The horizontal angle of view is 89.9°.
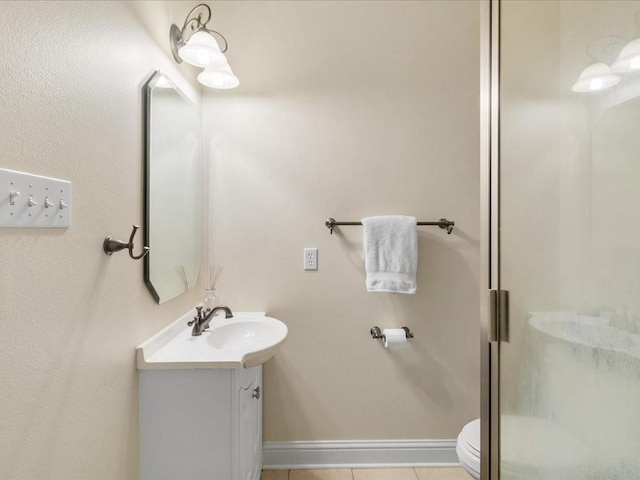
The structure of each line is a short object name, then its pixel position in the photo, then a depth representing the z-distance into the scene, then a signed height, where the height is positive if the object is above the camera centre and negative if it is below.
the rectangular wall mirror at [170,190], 1.25 +0.22
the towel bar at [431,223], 1.77 +0.09
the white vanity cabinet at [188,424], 1.18 -0.68
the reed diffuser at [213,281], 1.73 -0.24
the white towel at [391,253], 1.70 -0.07
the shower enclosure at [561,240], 0.54 +0.00
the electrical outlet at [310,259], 1.80 -0.11
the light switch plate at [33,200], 0.65 +0.08
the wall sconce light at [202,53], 1.38 +0.82
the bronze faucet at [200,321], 1.44 -0.38
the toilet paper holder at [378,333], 1.76 -0.51
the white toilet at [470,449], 1.25 -0.84
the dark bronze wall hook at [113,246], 0.98 -0.02
